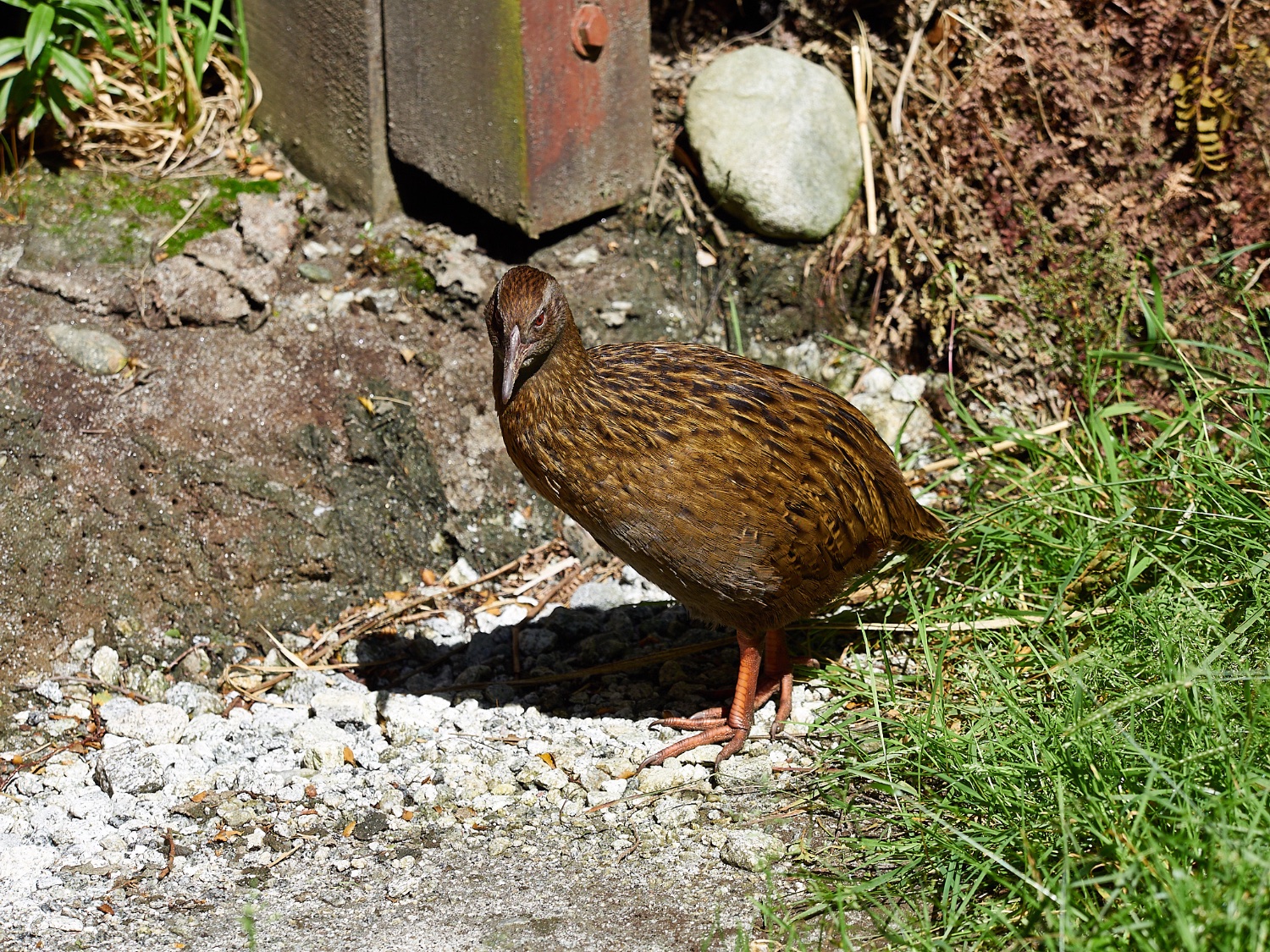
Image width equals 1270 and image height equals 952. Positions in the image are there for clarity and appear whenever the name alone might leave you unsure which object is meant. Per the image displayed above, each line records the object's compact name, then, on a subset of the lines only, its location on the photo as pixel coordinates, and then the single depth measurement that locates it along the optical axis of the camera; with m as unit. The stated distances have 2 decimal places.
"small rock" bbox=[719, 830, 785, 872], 6.34
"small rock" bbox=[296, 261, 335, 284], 10.01
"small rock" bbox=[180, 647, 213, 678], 8.30
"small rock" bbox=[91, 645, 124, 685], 8.05
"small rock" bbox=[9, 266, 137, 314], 9.30
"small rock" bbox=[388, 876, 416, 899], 6.30
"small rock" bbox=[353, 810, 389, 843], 6.81
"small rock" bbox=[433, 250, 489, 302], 9.99
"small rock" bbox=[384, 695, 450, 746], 7.66
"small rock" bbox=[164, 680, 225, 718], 7.98
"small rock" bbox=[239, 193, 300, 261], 9.98
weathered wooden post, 9.59
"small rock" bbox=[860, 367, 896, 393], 10.41
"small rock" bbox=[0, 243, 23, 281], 9.37
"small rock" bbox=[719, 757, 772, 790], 7.13
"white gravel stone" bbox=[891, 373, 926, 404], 10.34
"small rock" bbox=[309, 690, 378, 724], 7.78
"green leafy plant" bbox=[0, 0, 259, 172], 9.84
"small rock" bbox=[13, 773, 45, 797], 7.10
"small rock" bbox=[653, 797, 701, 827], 6.79
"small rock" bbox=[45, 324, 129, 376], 9.03
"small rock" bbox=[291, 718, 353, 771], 7.33
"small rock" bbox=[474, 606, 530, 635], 8.97
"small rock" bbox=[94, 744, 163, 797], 7.07
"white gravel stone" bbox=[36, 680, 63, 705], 7.84
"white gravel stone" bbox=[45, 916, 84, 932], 6.04
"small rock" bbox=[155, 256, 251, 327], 9.46
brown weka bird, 6.92
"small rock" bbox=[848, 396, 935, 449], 10.18
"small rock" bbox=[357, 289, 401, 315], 9.92
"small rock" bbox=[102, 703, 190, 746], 7.55
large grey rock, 10.60
